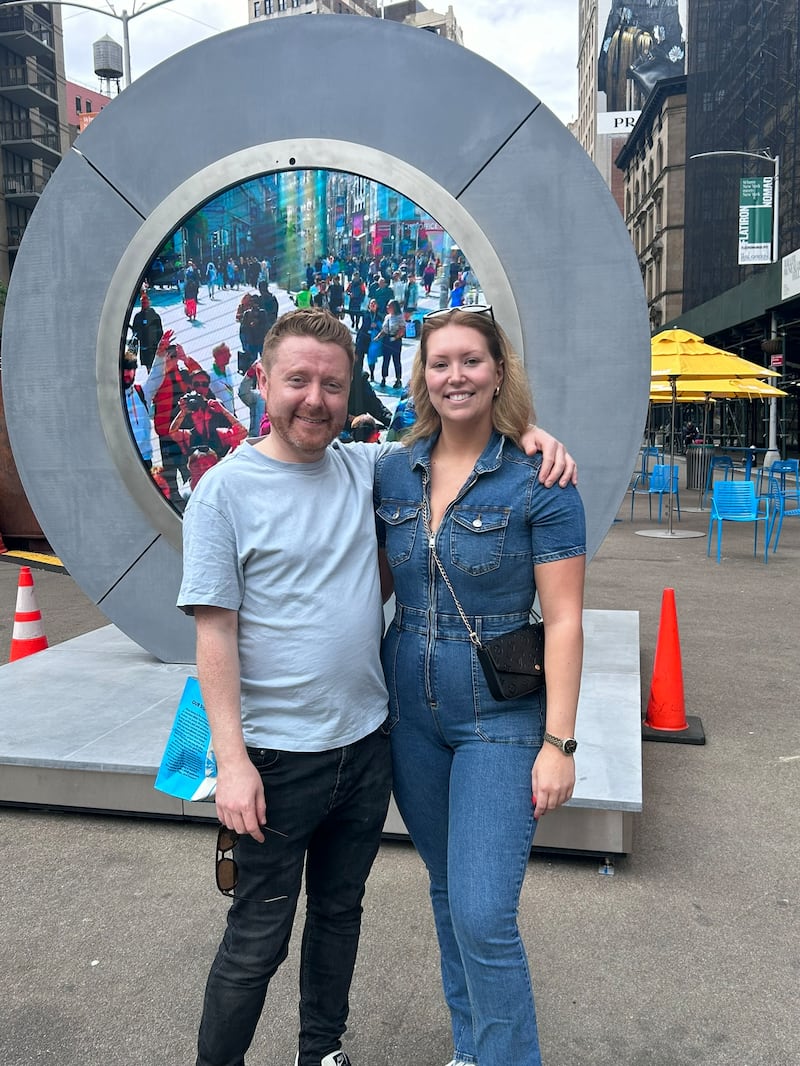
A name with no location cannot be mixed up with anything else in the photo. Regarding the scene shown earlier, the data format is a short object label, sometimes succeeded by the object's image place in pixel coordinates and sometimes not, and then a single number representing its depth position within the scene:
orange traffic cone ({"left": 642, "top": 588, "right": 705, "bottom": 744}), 4.95
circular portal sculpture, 4.41
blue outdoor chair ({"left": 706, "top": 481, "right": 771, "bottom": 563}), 11.13
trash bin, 20.09
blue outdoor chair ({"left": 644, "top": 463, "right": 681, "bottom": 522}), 14.90
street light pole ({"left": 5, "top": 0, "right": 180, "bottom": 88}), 17.83
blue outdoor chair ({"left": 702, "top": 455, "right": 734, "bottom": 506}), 19.61
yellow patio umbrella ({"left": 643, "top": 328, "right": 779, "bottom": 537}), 13.66
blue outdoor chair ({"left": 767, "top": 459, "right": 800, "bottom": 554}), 12.08
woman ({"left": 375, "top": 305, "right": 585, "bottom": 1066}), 1.88
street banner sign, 22.78
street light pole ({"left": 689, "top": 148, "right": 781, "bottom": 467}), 22.89
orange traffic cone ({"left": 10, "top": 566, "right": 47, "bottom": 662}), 6.14
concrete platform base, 3.43
